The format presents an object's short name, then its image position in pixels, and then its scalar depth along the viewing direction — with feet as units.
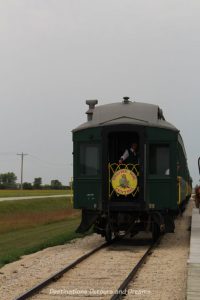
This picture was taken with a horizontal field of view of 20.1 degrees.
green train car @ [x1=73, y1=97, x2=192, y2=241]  48.62
